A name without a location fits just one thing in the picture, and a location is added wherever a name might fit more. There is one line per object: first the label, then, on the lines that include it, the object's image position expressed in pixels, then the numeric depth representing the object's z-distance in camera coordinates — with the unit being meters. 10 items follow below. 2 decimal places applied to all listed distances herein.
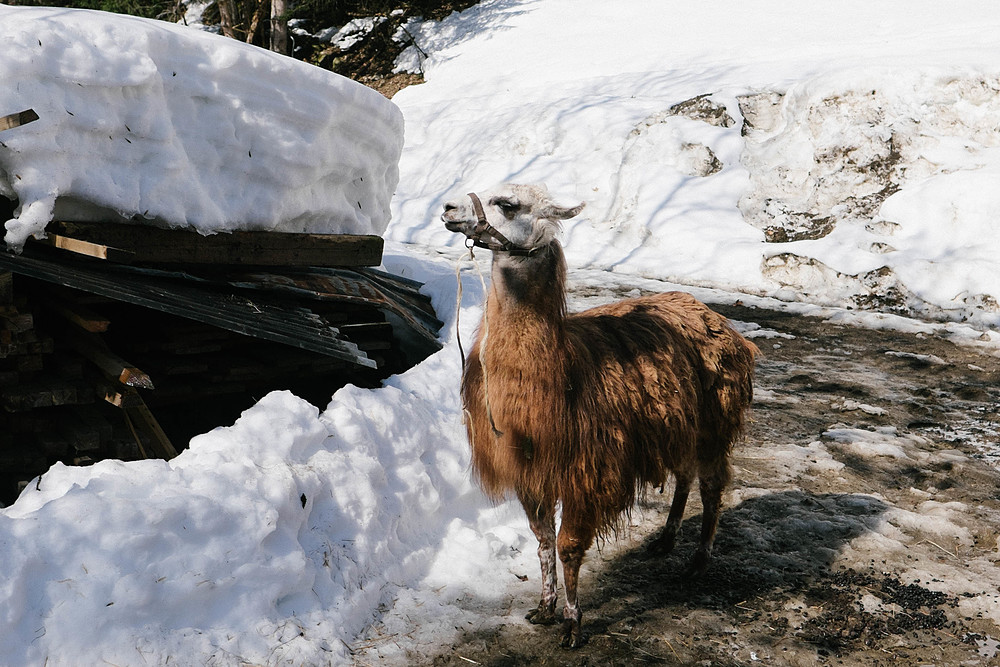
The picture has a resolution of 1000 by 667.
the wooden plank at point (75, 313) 3.96
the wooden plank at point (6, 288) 3.68
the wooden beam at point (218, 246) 4.08
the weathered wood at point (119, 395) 4.06
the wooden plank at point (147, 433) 4.26
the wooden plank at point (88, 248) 3.74
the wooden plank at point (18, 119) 3.44
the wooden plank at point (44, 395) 3.93
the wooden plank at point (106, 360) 3.85
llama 3.38
